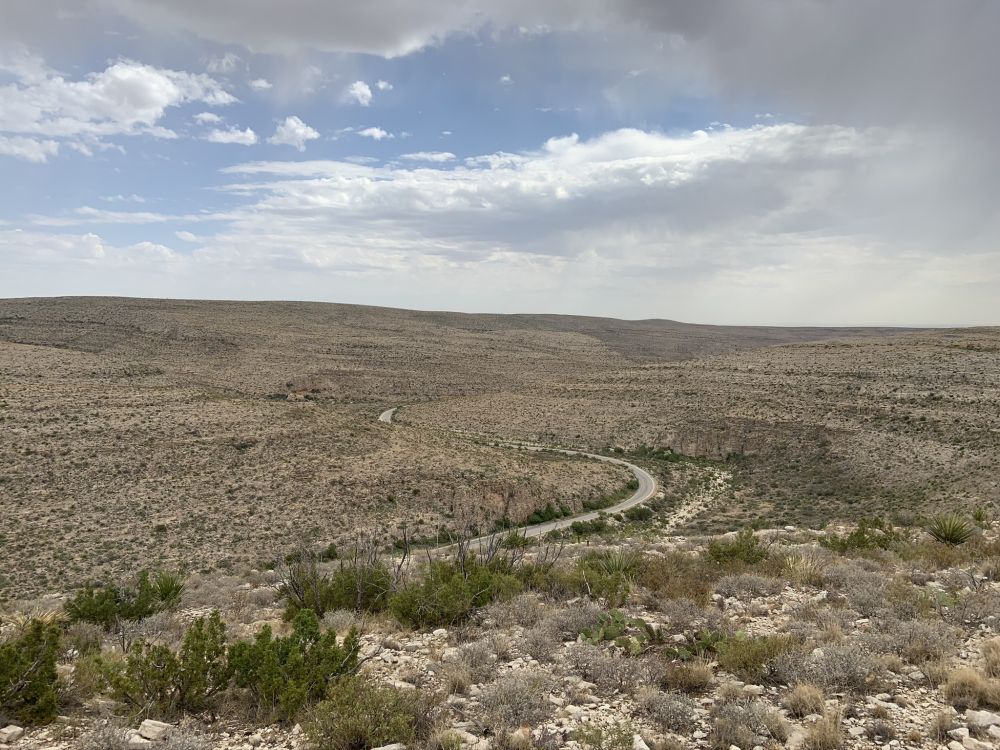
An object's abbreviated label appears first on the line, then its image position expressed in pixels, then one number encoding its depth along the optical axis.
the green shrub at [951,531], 12.87
